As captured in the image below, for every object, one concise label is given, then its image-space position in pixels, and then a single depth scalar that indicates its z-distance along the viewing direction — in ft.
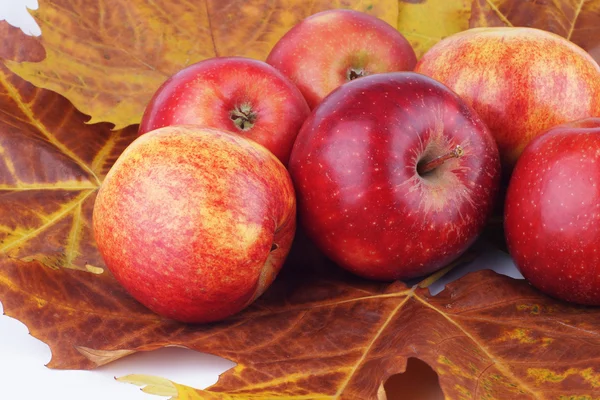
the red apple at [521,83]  1.77
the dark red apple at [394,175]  1.62
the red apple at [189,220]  1.55
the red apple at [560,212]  1.58
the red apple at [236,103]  1.75
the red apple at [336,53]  1.91
